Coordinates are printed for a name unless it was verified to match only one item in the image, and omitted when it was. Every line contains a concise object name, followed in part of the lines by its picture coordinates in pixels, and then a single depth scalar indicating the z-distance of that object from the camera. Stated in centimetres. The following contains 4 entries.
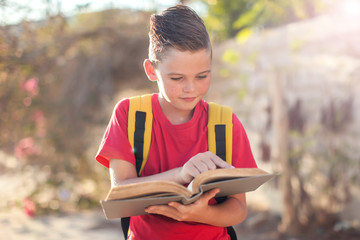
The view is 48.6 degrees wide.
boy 133
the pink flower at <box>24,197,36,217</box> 539
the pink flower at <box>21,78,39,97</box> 504
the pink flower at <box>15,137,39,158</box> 517
